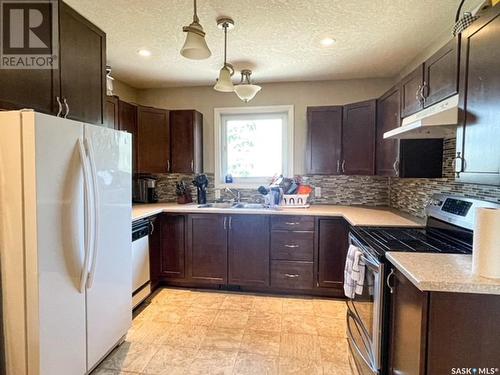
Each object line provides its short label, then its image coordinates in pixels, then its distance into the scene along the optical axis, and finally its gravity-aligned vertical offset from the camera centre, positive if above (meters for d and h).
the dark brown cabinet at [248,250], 3.04 -0.76
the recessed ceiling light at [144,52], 2.64 +1.14
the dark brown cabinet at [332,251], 2.89 -0.72
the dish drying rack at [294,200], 3.30 -0.25
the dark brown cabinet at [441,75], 1.61 +0.63
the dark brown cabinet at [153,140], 3.36 +0.42
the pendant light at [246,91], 2.55 +0.76
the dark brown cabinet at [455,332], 1.09 -0.58
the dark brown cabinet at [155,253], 2.99 -0.80
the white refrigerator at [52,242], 1.37 -0.34
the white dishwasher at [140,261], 2.61 -0.79
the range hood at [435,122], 1.56 +0.32
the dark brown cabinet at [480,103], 1.25 +0.36
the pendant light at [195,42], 1.78 +0.84
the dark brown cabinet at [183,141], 3.48 +0.43
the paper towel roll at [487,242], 1.09 -0.24
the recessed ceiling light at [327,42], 2.41 +1.15
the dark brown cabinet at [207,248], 3.10 -0.76
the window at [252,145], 3.65 +0.42
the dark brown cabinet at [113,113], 2.89 +0.64
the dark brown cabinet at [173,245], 3.16 -0.75
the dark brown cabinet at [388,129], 2.45 +0.46
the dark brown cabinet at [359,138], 2.98 +0.42
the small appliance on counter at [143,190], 3.68 -0.17
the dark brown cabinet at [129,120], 3.06 +0.61
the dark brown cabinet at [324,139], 3.24 +0.44
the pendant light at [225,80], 2.35 +0.79
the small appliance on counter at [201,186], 3.60 -0.11
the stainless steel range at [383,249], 1.57 -0.39
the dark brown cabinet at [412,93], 2.03 +0.64
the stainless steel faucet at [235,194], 3.69 -0.21
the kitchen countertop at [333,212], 2.35 -0.34
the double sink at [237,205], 3.33 -0.33
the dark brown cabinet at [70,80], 1.46 +0.55
